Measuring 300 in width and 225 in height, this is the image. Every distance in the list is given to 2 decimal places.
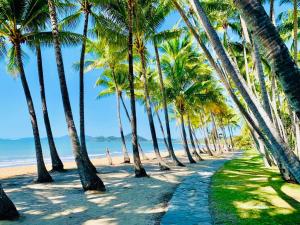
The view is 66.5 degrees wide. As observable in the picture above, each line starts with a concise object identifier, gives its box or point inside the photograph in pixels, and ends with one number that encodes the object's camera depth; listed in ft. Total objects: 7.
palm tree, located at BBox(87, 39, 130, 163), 55.17
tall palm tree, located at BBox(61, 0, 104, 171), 32.39
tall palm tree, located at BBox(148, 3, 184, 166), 40.75
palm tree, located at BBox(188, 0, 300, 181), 11.01
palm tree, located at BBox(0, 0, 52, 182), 31.00
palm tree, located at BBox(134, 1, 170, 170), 37.66
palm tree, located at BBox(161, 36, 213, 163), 52.66
